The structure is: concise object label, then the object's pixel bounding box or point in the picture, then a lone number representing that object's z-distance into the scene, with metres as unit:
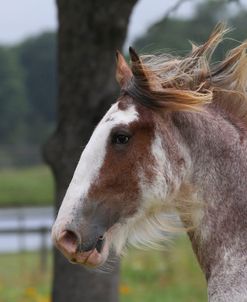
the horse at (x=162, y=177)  8.31
